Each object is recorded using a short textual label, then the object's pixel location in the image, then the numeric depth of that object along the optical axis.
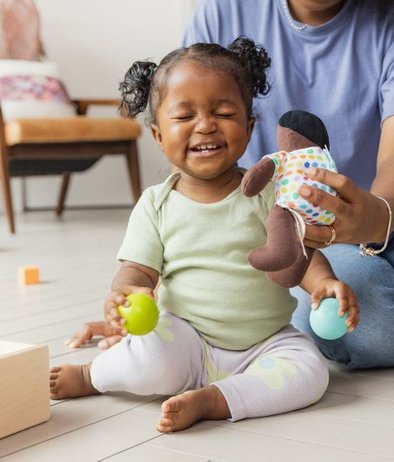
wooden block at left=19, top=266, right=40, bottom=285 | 2.35
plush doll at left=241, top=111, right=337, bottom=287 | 1.27
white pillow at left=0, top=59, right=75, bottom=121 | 3.98
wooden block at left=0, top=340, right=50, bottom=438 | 1.29
